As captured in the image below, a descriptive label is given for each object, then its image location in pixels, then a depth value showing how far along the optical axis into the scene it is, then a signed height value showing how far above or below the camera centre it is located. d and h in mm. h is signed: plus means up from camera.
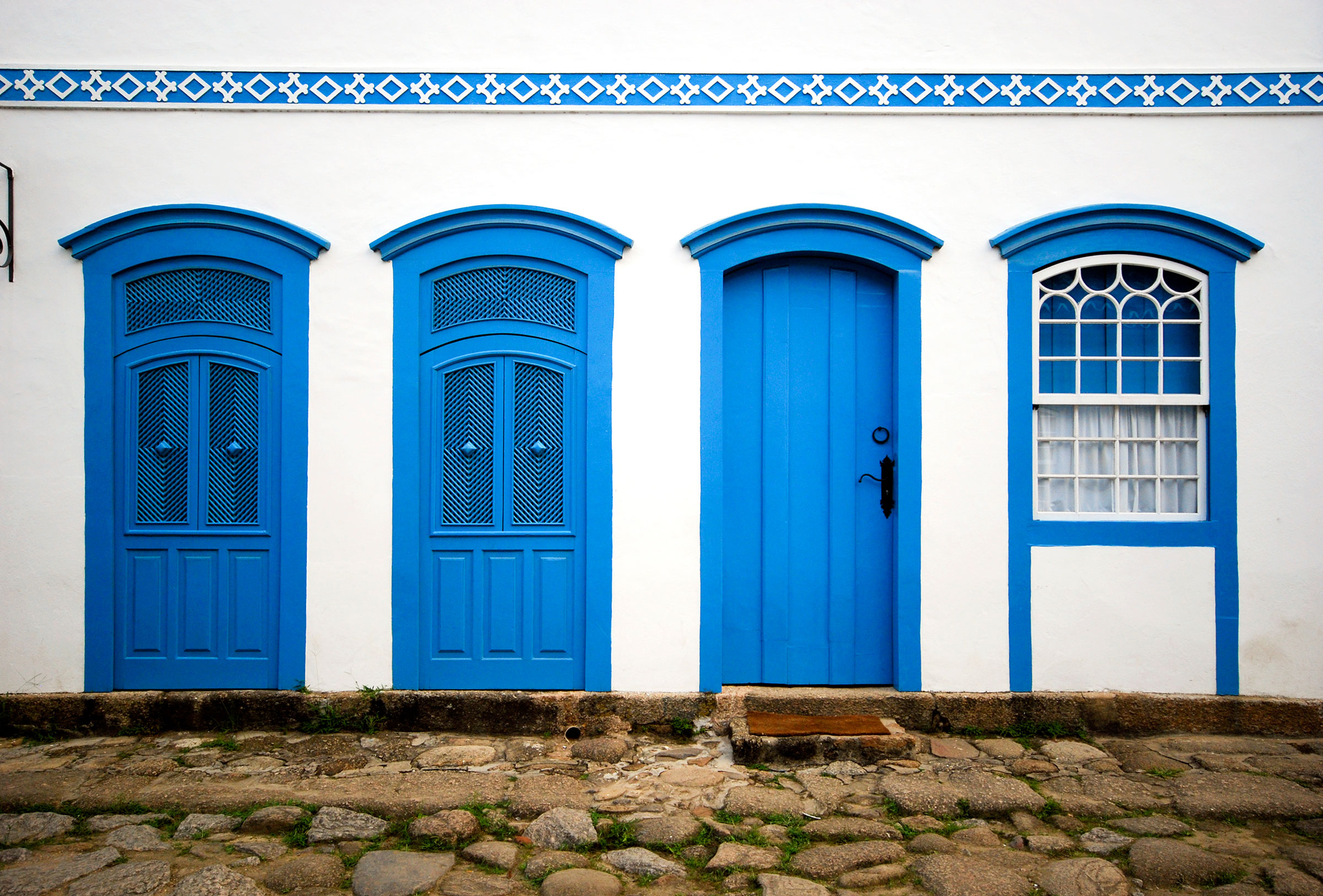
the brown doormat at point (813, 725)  4438 -1517
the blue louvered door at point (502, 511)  4871 -319
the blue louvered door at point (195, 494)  4879 -213
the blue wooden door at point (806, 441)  5016 +106
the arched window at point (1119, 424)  4789 +204
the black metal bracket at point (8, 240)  4840 +1337
